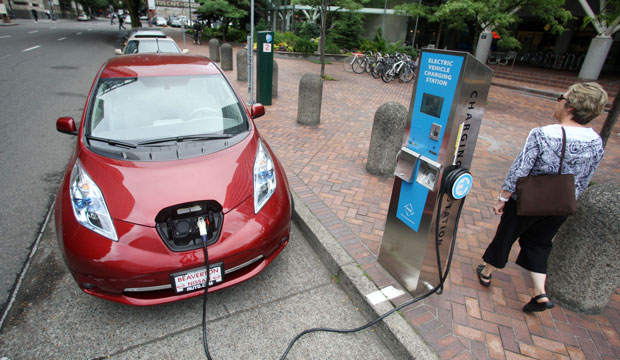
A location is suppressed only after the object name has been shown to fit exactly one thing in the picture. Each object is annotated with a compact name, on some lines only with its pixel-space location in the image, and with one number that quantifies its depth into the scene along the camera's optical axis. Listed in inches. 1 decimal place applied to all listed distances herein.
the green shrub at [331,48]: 813.5
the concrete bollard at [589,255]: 93.8
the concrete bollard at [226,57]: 533.9
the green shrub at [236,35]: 1048.2
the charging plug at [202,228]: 91.1
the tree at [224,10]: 921.5
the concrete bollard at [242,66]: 446.9
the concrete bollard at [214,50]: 631.8
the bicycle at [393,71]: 571.2
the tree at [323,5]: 476.0
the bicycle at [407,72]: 578.6
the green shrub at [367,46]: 822.2
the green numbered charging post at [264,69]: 334.0
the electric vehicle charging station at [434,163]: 85.0
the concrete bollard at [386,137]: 184.4
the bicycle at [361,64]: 642.8
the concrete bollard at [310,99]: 271.3
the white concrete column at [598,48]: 578.2
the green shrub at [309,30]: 943.0
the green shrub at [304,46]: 780.6
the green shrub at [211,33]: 1067.1
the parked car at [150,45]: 372.5
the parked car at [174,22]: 1779.8
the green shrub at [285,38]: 866.1
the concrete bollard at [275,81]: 374.0
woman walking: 88.0
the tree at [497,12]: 384.2
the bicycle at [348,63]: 657.2
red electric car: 87.6
